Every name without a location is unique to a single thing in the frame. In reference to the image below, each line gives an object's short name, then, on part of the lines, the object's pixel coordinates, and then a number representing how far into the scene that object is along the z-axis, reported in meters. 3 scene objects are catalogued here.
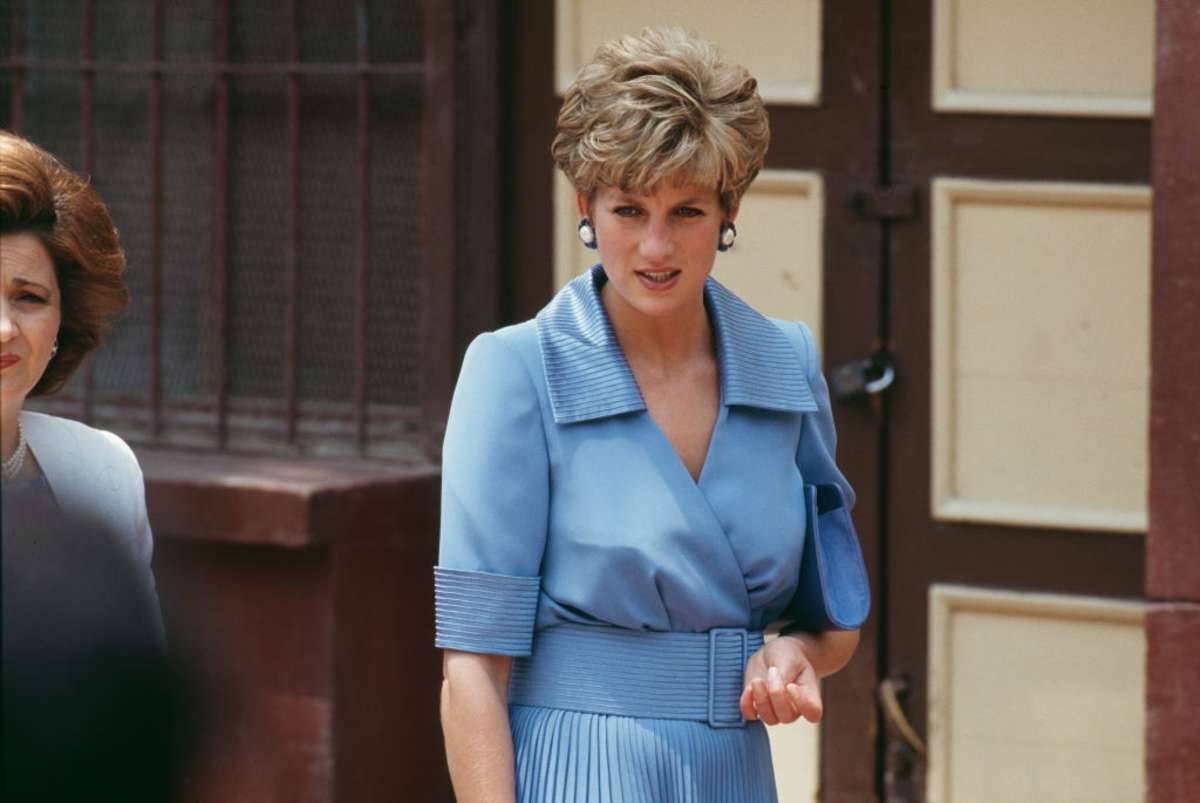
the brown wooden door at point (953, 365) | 8.49
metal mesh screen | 9.53
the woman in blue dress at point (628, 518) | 4.73
